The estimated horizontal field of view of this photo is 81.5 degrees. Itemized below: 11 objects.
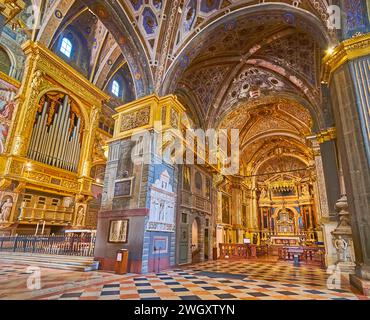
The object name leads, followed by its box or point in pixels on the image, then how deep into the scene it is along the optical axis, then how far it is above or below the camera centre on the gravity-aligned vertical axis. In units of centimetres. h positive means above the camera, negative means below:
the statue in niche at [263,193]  2644 +435
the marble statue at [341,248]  573 -38
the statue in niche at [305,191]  2442 +448
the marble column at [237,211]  1833 +152
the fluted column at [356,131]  452 +230
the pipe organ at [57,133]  1231 +519
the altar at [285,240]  2183 -89
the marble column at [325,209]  862 +99
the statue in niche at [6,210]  1028 +39
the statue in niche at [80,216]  1335 +35
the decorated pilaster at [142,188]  706 +127
